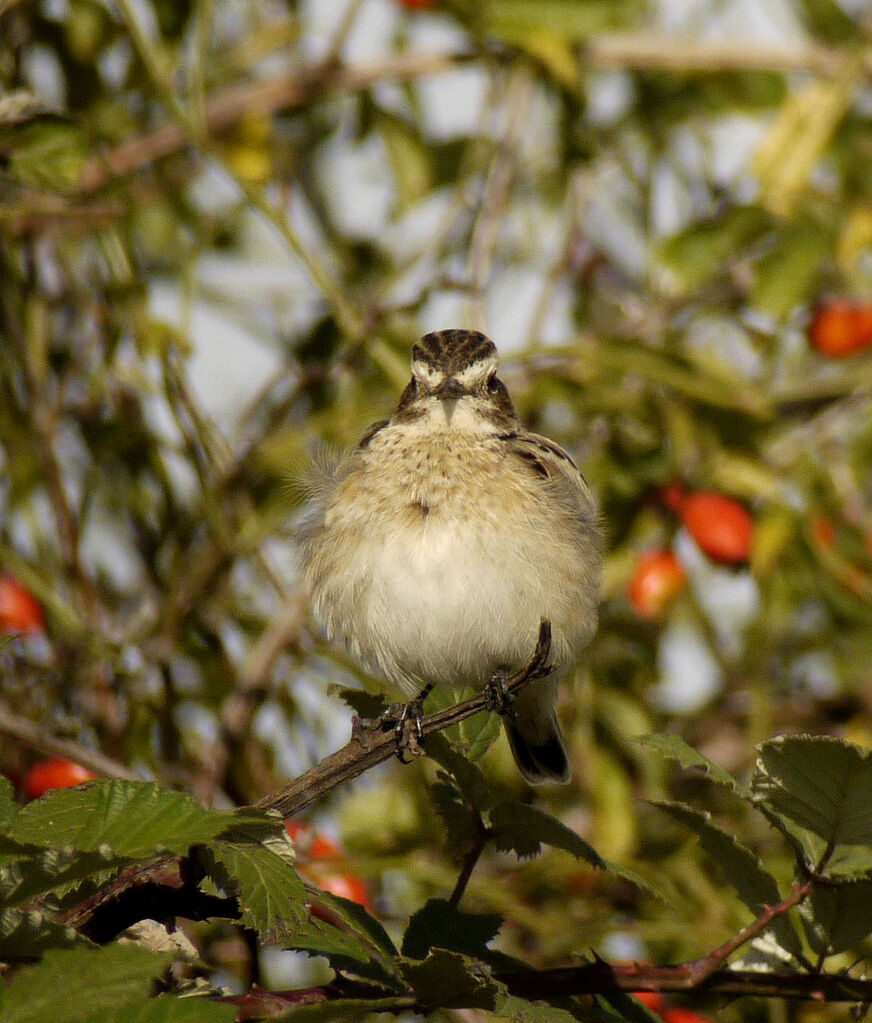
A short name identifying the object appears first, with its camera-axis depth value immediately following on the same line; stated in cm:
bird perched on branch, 777
